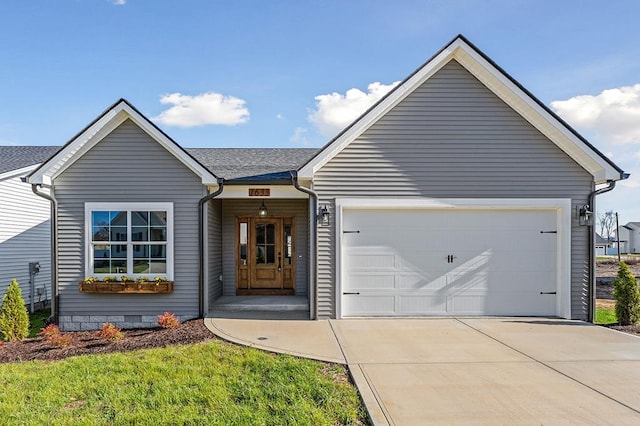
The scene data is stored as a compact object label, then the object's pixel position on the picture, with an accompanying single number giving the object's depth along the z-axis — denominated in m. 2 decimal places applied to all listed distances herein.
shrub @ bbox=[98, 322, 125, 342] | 6.84
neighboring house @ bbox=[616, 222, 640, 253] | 62.78
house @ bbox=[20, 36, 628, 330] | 7.84
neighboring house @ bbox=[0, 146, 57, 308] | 10.58
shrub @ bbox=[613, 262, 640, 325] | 7.57
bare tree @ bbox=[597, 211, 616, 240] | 74.44
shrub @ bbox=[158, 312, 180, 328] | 7.48
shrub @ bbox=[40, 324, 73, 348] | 6.64
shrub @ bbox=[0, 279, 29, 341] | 7.30
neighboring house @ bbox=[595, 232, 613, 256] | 49.81
